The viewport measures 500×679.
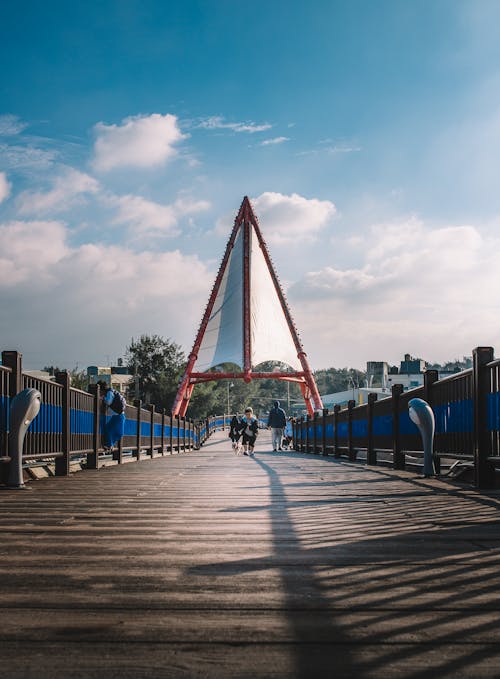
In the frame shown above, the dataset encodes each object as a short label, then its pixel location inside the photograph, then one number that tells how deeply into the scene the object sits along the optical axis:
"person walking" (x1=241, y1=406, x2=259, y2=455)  21.94
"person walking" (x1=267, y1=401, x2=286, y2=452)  25.77
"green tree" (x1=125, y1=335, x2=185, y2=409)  100.19
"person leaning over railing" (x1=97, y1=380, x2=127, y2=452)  13.14
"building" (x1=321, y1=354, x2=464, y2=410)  127.07
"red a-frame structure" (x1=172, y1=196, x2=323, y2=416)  64.50
